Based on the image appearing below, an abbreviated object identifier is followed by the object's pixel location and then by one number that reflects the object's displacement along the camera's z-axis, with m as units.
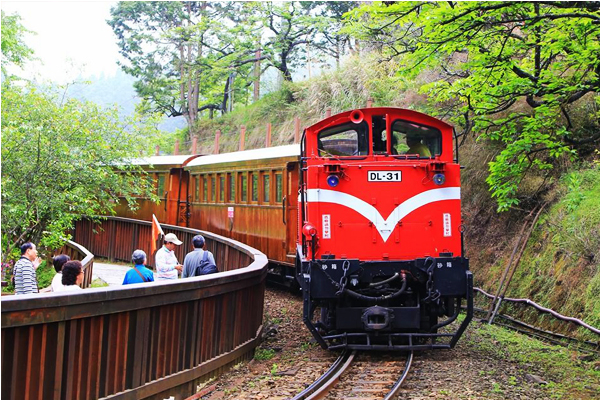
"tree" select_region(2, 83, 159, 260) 15.16
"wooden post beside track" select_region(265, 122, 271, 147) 27.58
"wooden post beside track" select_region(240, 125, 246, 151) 28.55
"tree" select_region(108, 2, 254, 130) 36.34
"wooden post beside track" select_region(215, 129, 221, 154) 31.61
